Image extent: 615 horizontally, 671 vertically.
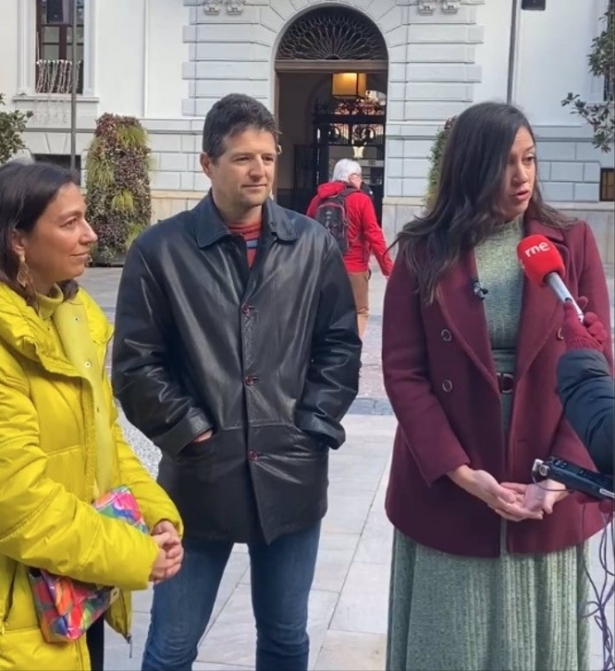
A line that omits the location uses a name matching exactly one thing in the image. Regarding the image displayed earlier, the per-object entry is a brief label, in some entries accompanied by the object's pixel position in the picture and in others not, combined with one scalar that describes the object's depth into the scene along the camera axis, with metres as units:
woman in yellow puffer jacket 2.11
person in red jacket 9.44
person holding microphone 1.83
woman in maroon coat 2.53
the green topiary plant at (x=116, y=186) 17.19
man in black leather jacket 2.70
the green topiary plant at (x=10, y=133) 15.92
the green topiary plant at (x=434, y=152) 17.22
